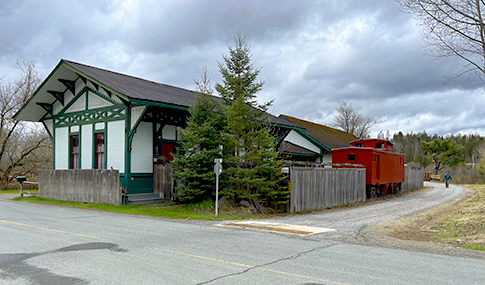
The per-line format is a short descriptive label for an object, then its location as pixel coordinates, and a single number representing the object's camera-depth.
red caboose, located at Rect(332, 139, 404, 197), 24.89
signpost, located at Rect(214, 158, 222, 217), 14.79
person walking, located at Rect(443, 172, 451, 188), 37.56
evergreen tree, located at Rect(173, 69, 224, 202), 16.41
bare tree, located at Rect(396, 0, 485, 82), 14.63
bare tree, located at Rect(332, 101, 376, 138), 68.81
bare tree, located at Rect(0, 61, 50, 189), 34.41
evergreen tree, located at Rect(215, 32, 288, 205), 16.53
